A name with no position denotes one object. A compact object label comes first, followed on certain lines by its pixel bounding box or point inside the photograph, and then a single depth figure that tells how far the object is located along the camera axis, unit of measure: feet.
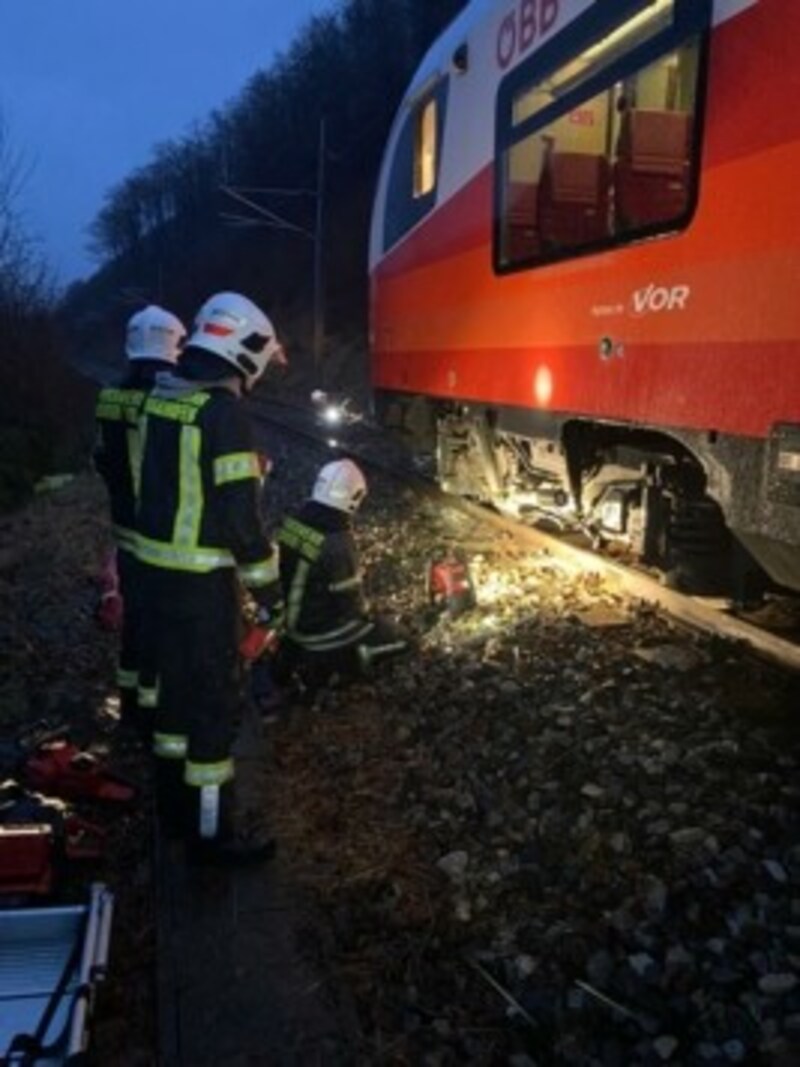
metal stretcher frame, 9.71
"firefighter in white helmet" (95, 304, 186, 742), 17.74
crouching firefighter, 19.57
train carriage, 15.15
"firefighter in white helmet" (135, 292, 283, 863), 13.41
